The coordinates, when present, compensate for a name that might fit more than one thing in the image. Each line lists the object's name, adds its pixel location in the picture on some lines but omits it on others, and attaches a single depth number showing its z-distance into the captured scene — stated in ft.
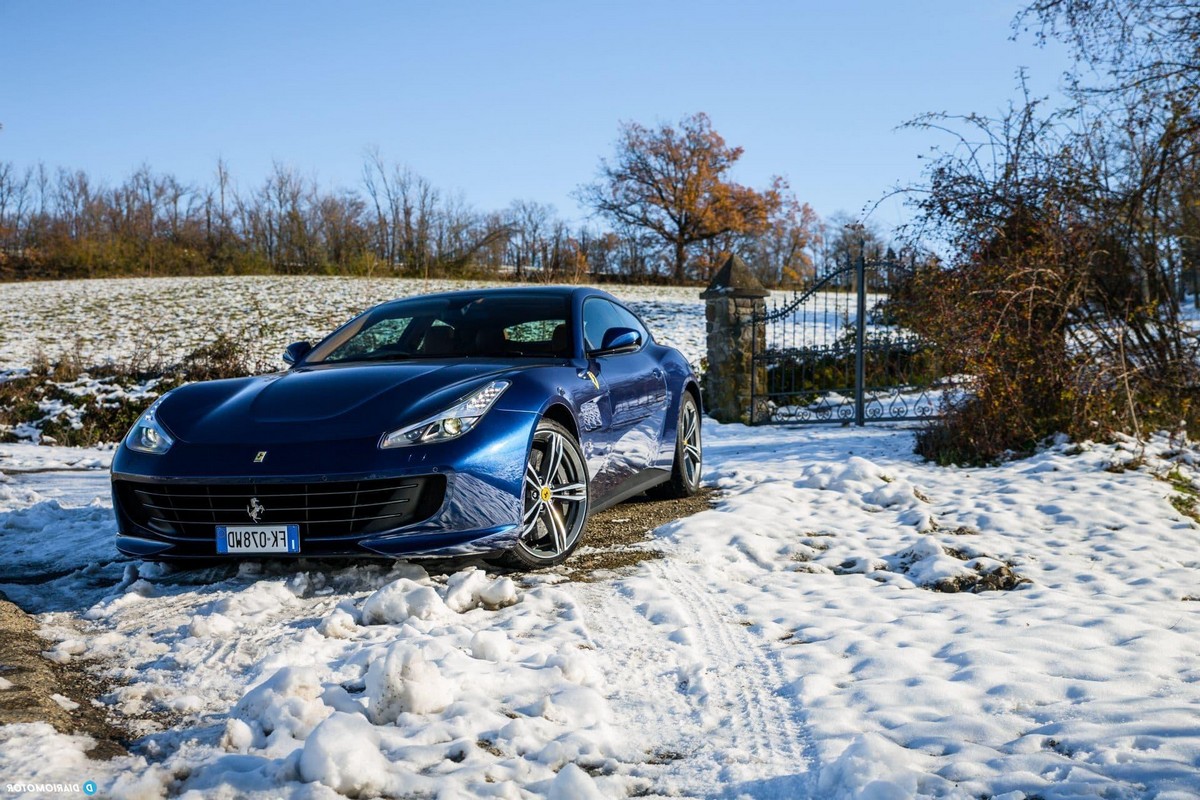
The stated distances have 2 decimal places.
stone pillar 44.04
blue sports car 13.12
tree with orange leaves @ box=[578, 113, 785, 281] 151.12
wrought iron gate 41.19
